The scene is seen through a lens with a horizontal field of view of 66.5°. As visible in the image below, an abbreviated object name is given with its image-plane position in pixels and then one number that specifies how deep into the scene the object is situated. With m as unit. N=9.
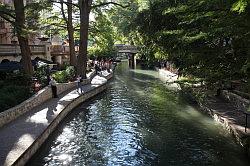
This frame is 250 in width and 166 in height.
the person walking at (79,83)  15.84
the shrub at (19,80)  12.99
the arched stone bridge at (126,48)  39.47
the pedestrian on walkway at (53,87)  13.18
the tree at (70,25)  21.08
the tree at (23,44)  13.40
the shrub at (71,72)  17.97
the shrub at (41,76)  14.35
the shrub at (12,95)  9.81
